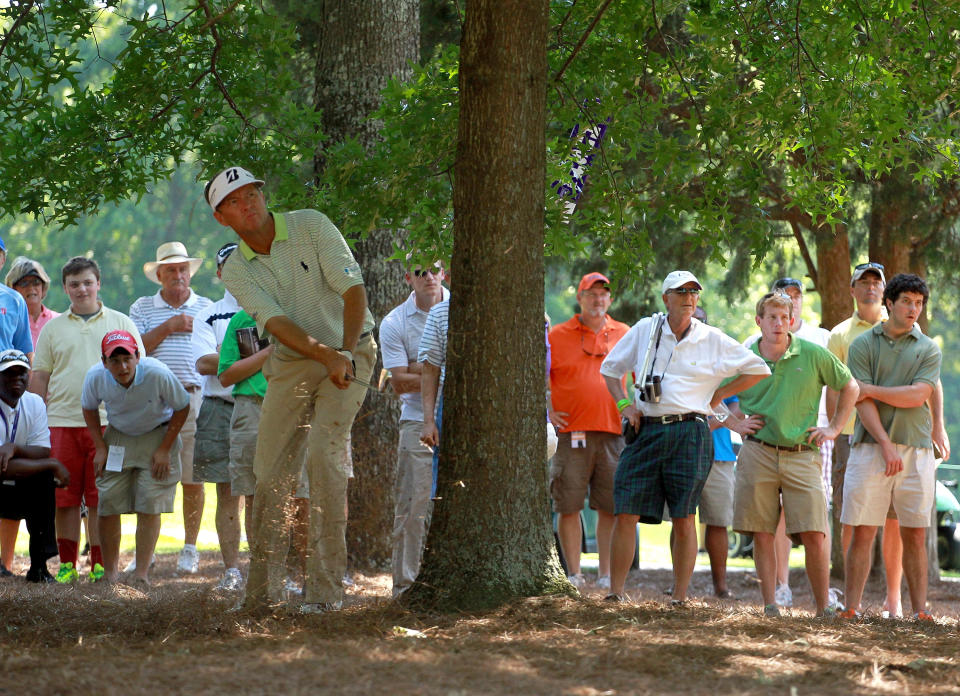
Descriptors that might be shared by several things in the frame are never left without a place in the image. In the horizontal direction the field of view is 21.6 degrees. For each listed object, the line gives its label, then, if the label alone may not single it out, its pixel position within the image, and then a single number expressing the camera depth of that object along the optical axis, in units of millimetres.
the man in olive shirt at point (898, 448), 16080
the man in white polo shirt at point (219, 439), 17007
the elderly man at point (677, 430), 14966
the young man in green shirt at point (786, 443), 15706
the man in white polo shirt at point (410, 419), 16364
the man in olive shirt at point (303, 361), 12094
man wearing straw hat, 20014
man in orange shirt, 19640
